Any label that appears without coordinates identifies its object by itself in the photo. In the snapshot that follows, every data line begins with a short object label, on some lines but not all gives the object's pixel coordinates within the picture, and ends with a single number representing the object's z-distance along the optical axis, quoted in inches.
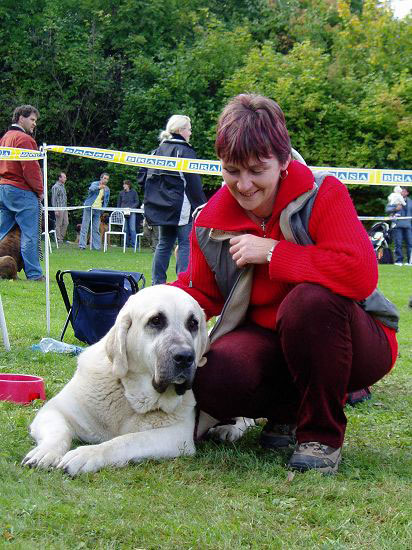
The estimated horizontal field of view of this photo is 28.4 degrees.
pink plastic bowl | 163.9
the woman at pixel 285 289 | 122.7
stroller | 749.3
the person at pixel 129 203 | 899.4
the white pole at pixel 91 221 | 858.2
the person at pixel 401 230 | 800.3
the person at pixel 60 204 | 867.4
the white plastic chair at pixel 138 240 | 873.3
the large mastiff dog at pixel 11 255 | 430.0
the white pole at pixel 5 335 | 223.3
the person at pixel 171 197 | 361.1
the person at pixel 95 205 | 844.6
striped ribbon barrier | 246.7
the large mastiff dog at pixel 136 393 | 124.1
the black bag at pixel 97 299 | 233.3
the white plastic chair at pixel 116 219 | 917.8
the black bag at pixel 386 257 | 819.2
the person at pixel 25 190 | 419.8
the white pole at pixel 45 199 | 258.8
